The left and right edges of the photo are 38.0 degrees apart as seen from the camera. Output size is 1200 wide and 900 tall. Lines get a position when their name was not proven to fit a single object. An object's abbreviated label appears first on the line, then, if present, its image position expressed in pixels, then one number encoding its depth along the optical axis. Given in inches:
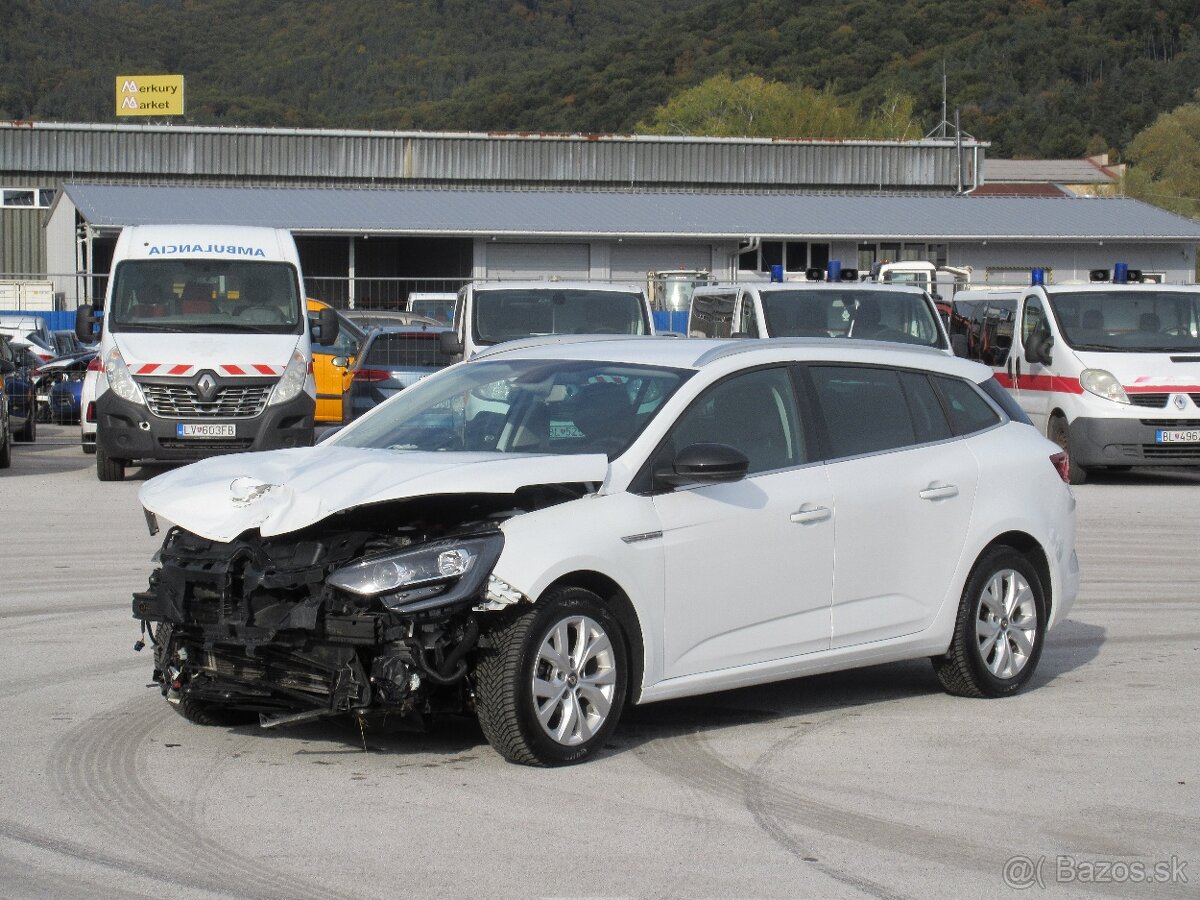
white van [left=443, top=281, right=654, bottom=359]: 695.1
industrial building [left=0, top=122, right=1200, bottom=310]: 1908.2
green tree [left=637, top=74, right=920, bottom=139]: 3595.0
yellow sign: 2896.2
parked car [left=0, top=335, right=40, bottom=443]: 927.0
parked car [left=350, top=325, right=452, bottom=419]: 753.0
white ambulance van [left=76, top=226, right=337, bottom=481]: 694.5
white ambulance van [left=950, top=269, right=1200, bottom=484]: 727.1
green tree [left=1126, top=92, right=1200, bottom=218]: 3998.5
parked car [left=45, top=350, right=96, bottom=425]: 1066.1
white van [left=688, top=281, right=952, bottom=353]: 714.2
